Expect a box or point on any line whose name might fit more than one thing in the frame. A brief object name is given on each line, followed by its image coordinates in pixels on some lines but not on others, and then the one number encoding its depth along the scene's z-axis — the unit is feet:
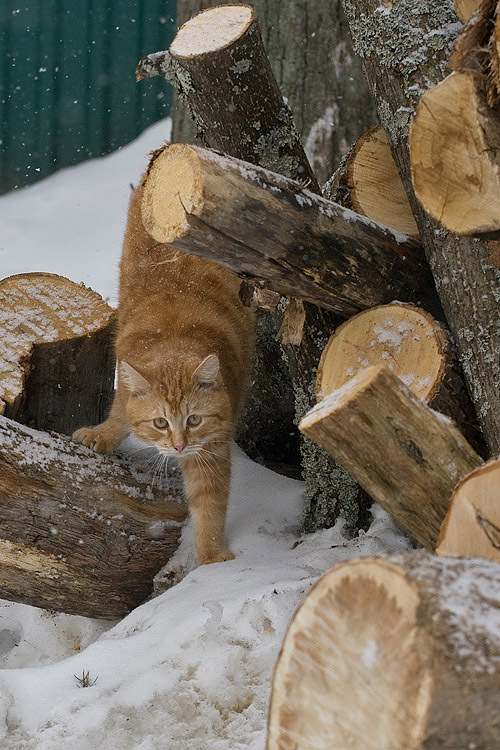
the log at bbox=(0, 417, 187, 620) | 18.17
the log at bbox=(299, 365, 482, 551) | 10.84
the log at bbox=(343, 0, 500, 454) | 15.03
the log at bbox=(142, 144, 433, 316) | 13.69
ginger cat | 20.48
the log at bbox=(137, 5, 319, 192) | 17.06
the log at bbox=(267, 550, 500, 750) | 7.07
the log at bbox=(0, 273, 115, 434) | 21.17
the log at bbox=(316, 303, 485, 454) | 15.42
